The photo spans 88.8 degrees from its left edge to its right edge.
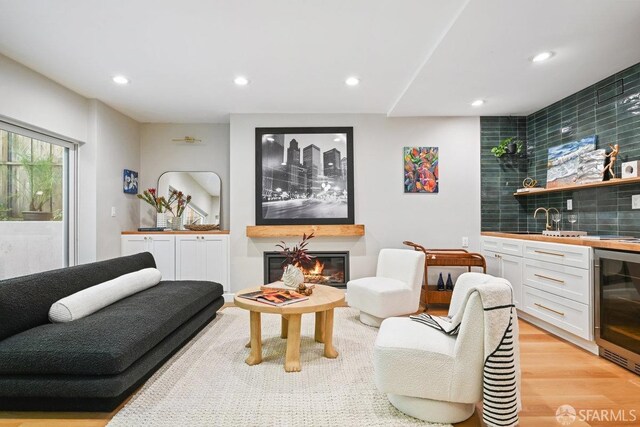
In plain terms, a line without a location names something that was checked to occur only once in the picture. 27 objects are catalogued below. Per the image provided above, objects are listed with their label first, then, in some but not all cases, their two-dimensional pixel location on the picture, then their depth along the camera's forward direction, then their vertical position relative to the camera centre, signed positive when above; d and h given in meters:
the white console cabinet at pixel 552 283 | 2.68 -0.65
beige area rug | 1.79 -1.11
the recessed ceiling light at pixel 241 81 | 3.32 +1.40
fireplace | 4.43 -0.72
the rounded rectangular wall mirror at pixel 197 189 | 4.93 +0.41
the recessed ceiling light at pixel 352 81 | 3.34 +1.40
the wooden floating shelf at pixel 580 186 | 2.80 +0.28
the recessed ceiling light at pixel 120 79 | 3.30 +1.40
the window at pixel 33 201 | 3.06 +0.16
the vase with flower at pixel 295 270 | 2.87 -0.49
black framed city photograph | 4.43 +0.58
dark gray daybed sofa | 1.78 -0.75
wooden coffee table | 2.35 -0.79
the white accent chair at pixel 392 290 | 3.15 -0.75
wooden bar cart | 3.78 -0.55
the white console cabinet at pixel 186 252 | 4.39 -0.49
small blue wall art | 4.54 +0.49
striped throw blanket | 1.57 -0.69
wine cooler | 2.30 -0.69
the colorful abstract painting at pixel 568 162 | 3.32 +0.58
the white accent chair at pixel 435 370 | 1.66 -0.81
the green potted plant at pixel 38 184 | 3.32 +0.34
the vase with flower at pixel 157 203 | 4.71 +0.19
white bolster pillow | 2.19 -0.61
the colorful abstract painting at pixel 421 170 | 4.46 +0.61
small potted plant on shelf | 4.26 +0.89
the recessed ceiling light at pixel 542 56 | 2.72 +1.34
